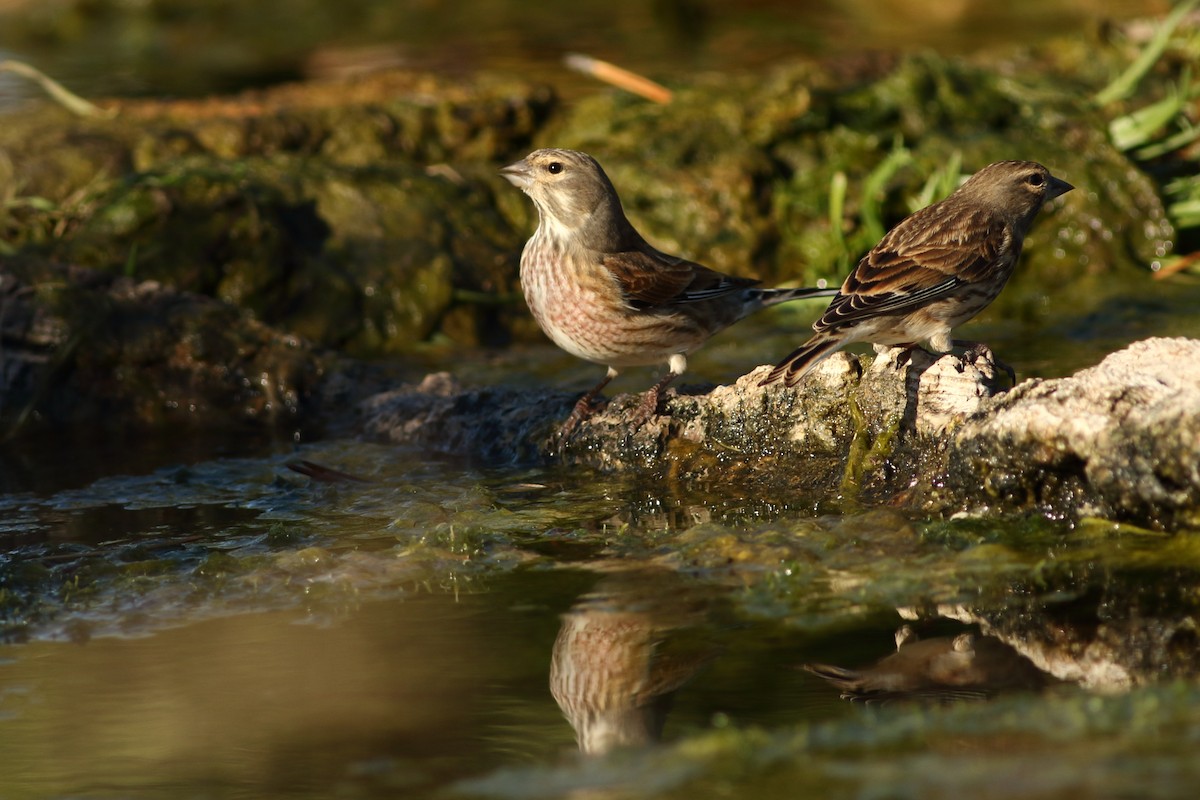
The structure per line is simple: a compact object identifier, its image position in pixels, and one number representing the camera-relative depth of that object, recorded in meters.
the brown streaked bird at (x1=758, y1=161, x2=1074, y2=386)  10.07
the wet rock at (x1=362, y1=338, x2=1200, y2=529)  8.24
